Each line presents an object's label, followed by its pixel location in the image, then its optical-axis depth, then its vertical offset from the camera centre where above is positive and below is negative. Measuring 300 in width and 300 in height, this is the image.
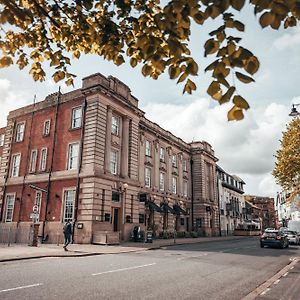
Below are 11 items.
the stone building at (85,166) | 24.86 +5.56
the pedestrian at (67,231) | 17.95 -0.35
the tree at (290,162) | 24.69 +5.34
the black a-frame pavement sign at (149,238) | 25.97 -0.99
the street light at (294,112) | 20.74 +7.90
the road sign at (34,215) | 19.77 +0.62
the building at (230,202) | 55.81 +5.21
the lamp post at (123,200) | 27.55 +2.38
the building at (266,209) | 120.31 +7.75
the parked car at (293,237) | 28.17 -0.84
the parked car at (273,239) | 22.86 -0.85
